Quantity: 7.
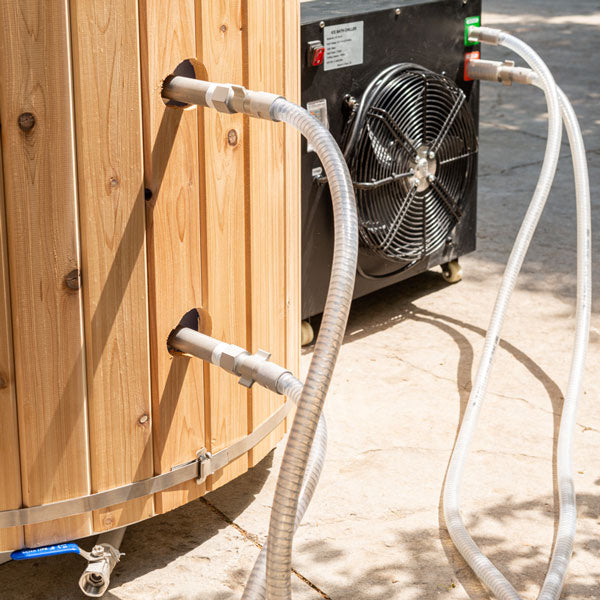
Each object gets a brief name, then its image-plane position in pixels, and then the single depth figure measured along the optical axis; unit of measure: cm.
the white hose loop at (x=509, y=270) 262
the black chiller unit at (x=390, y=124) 301
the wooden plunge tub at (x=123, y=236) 185
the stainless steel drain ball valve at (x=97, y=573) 208
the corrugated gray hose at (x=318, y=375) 157
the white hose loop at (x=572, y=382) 222
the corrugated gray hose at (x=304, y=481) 182
